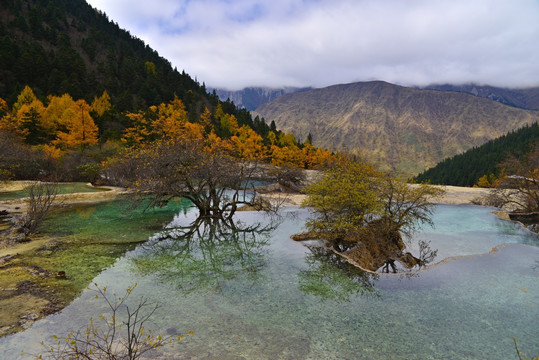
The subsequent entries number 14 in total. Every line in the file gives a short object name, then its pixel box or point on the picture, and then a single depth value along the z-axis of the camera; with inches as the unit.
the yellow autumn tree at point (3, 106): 2786.7
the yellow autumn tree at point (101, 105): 3299.2
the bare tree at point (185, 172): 1105.4
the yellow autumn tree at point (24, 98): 2842.0
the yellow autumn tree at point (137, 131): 2716.3
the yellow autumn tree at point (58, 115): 2659.9
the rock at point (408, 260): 809.5
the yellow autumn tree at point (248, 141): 3430.1
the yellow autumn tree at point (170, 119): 2958.2
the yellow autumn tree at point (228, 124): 3994.8
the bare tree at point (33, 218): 931.3
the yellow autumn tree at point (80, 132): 2454.5
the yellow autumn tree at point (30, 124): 2371.6
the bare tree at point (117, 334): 388.5
